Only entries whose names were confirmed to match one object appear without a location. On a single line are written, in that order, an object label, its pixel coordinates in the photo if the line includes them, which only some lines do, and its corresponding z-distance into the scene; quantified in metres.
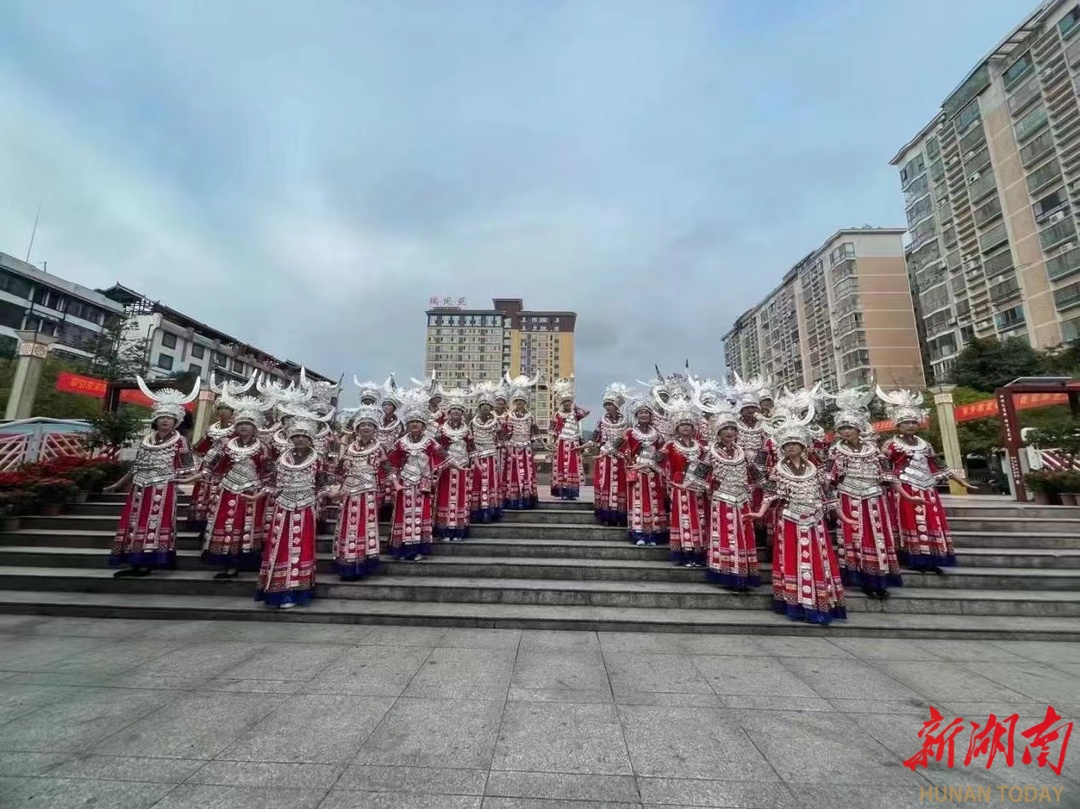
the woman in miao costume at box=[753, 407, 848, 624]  5.12
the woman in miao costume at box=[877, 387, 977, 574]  6.24
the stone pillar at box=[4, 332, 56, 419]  10.51
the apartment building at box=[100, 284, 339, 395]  44.91
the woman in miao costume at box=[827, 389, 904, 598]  5.68
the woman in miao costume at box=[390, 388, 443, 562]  6.53
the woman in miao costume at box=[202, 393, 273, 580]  6.03
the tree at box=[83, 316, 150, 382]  25.69
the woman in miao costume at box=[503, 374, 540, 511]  8.81
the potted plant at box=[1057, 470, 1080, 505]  8.95
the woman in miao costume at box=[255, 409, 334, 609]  5.42
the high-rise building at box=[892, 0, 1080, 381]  28.44
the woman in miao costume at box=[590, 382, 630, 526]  7.84
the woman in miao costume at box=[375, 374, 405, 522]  7.17
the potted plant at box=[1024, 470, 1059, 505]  9.23
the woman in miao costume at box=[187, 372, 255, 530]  6.86
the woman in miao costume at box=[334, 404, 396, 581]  5.97
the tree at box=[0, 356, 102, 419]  17.77
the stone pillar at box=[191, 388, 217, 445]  13.55
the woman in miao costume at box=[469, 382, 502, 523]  7.97
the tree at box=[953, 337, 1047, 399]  26.34
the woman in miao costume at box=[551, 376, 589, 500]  10.52
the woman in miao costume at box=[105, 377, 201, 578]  6.09
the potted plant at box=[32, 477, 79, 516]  7.78
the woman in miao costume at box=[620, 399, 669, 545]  7.05
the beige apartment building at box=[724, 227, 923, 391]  46.38
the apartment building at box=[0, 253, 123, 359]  35.97
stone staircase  5.29
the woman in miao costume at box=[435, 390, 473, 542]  7.13
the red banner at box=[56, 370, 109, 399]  15.23
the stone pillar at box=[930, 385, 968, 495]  12.62
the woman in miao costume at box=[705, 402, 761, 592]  5.74
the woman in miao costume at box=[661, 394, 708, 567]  6.28
